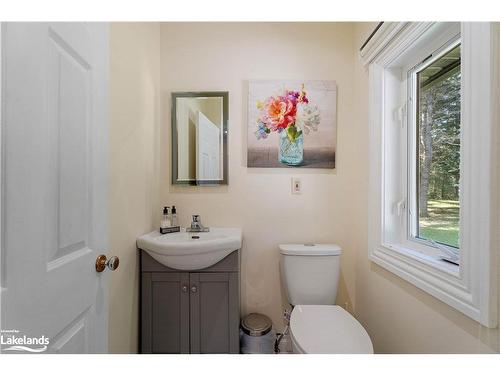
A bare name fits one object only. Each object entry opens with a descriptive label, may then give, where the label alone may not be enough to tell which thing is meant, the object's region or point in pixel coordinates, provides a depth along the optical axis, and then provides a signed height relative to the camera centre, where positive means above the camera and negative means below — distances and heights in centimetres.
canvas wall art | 146 +41
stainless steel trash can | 130 -89
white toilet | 103 -60
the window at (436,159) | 64 +11
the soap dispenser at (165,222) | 136 -22
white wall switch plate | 147 +1
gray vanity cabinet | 120 -65
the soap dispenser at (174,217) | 144 -20
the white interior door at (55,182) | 44 +1
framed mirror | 147 +32
